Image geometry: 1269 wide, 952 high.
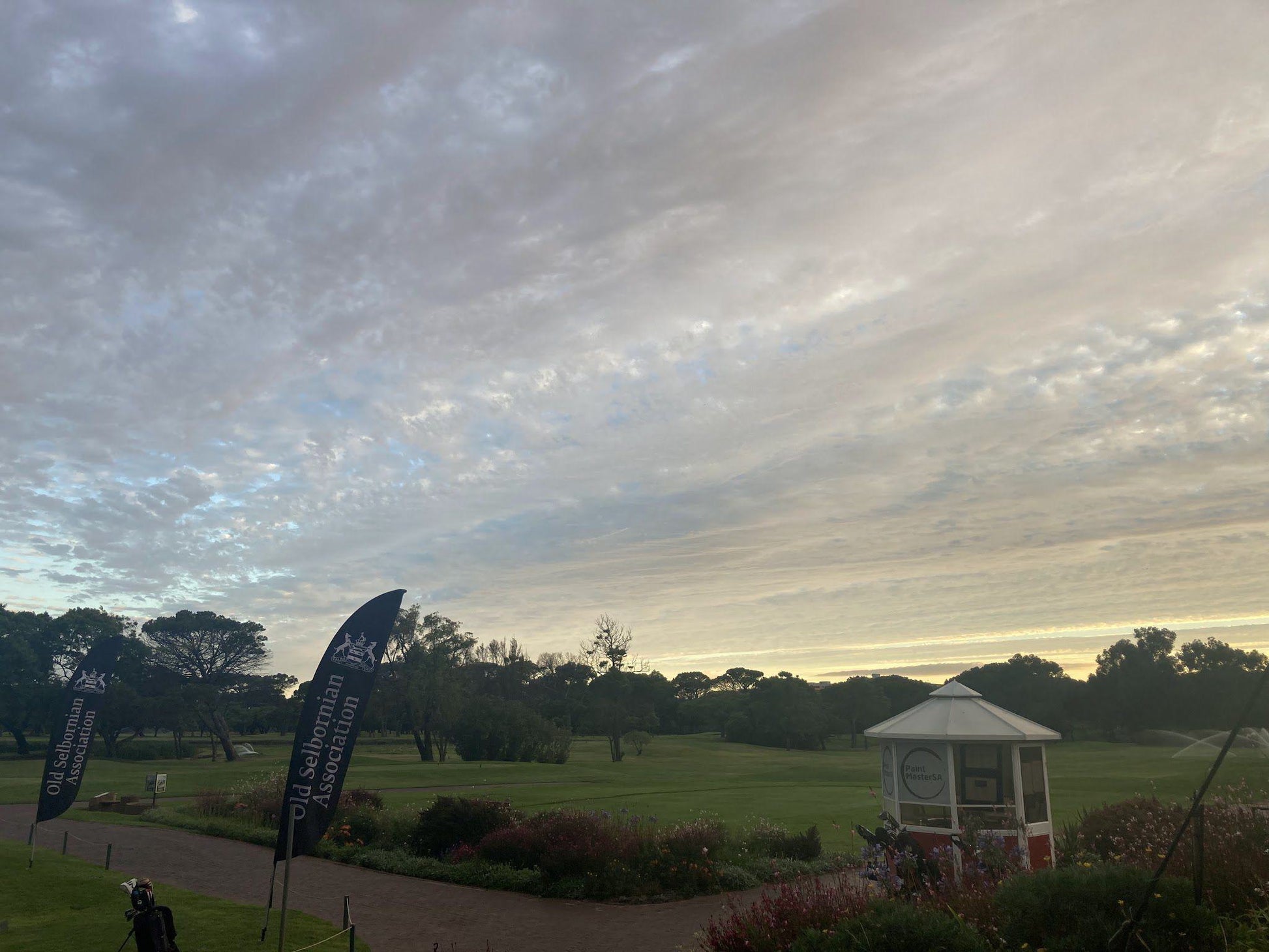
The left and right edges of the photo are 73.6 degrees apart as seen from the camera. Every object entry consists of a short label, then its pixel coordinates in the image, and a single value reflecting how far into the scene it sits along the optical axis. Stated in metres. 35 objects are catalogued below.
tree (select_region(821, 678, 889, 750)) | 100.00
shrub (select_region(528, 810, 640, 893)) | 18.61
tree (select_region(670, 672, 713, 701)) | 143.50
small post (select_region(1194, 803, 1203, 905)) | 7.19
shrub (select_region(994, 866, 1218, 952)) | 8.10
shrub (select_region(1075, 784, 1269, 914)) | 9.82
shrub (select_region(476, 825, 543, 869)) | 19.86
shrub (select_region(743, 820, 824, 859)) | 21.06
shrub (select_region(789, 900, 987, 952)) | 8.41
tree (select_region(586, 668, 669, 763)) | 75.81
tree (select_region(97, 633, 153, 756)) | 75.12
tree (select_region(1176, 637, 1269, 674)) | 81.25
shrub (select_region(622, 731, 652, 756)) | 75.62
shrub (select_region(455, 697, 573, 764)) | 61.59
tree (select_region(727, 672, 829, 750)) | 93.56
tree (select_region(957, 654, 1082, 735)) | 84.56
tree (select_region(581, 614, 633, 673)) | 87.06
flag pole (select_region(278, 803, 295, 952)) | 11.89
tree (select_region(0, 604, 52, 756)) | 76.62
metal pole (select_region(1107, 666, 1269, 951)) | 5.02
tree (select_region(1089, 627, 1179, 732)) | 79.19
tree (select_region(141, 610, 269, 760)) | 82.19
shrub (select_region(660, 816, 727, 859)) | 18.88
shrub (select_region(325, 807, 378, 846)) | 24.02
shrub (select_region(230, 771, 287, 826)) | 28.50
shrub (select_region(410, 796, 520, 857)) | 22.14
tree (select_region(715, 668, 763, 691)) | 145.88
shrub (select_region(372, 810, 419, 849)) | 23.44
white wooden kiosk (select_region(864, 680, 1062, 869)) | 15.85
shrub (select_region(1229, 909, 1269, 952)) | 7.90
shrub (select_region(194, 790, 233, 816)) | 30.38
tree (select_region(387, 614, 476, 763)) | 69.44
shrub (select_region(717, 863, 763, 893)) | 18.14
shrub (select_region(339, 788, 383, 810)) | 26.25
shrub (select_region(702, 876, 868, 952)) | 10.01
